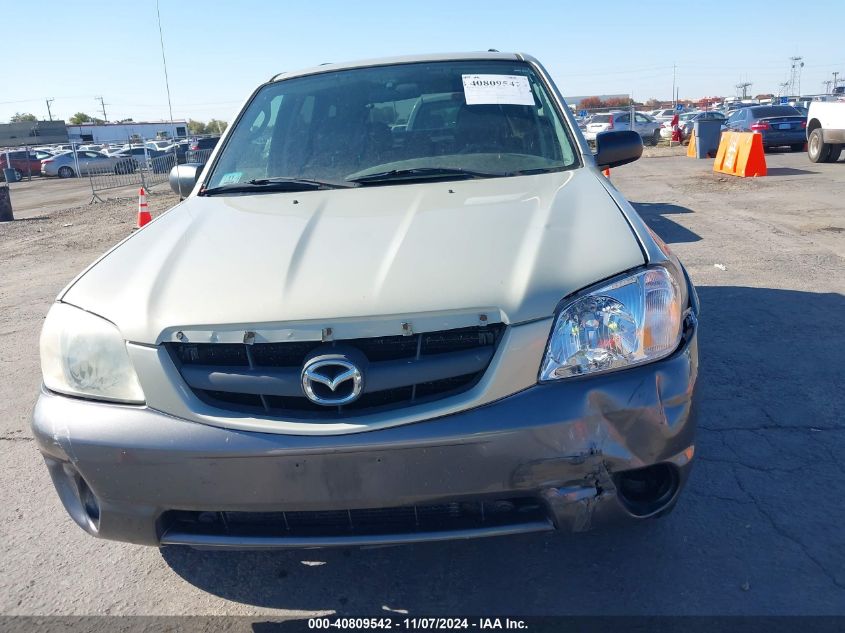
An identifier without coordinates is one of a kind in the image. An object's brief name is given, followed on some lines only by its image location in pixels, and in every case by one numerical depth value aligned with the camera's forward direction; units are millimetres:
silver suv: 1975
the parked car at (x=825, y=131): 16062
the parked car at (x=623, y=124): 32000
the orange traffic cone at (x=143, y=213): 9070
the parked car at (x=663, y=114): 44703
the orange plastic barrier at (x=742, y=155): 14422
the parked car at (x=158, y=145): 41400
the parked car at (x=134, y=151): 37350
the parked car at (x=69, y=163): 34312
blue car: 20672
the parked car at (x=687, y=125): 31705
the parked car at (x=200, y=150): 24312
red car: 36656
